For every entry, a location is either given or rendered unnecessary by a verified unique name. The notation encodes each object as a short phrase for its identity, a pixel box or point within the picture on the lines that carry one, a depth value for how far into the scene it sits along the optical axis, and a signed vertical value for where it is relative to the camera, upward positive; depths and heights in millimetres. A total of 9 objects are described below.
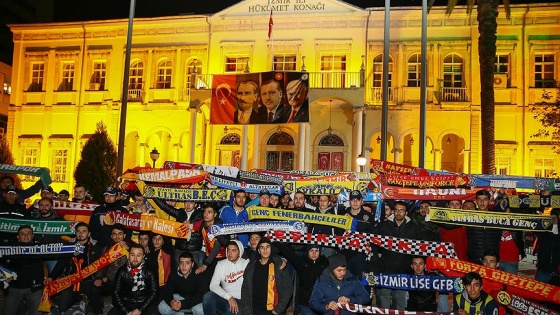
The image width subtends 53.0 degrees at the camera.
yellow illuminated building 27812 +5641
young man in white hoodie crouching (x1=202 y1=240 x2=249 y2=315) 8312 -1464
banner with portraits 25312 +4144
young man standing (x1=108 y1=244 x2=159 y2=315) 7840 -1465
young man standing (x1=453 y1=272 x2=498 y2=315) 7227 -1325
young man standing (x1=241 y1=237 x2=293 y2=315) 7980 -1404
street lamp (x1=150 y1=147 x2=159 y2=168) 23828 +1246
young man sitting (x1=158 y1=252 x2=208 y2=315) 8344 -1612
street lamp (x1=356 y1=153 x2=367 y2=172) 21641 +1253
